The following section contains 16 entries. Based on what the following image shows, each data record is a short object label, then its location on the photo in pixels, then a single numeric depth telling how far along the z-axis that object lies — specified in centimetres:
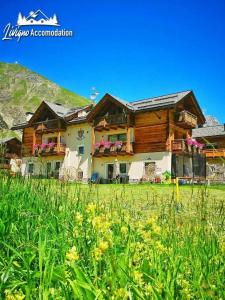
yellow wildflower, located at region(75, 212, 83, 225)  250
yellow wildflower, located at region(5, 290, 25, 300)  174
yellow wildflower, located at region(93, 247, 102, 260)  198
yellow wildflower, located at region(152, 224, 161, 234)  252
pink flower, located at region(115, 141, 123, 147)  2899
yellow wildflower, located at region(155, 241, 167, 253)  239
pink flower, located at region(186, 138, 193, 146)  2686
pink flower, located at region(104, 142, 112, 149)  2974
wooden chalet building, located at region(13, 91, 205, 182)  2730
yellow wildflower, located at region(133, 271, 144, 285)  200
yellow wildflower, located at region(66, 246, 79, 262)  188
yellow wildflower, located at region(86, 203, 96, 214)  229
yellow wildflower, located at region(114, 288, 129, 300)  170
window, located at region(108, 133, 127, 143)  3061
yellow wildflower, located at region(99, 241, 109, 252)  184
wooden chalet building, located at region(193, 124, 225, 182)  3499
